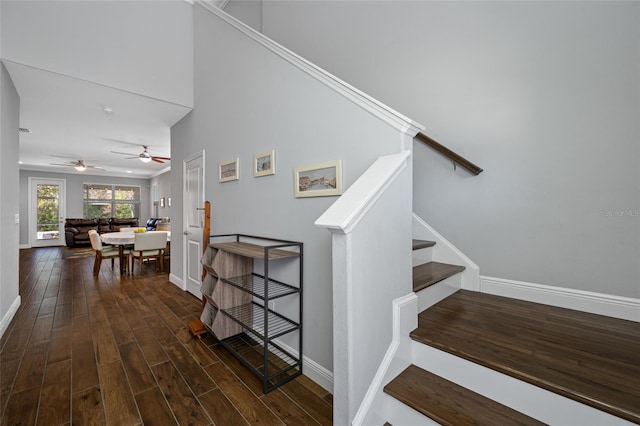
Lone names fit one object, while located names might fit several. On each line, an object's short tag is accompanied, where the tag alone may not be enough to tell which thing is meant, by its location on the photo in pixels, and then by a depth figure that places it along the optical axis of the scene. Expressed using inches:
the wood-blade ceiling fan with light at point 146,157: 228.6
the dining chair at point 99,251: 193.3
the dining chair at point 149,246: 191.0
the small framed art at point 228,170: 103.9
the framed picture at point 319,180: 66.6
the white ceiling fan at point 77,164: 291.0
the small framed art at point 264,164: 84.5
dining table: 193.3
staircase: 39.0
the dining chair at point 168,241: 226.6
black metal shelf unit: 71.7
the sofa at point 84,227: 338.6
